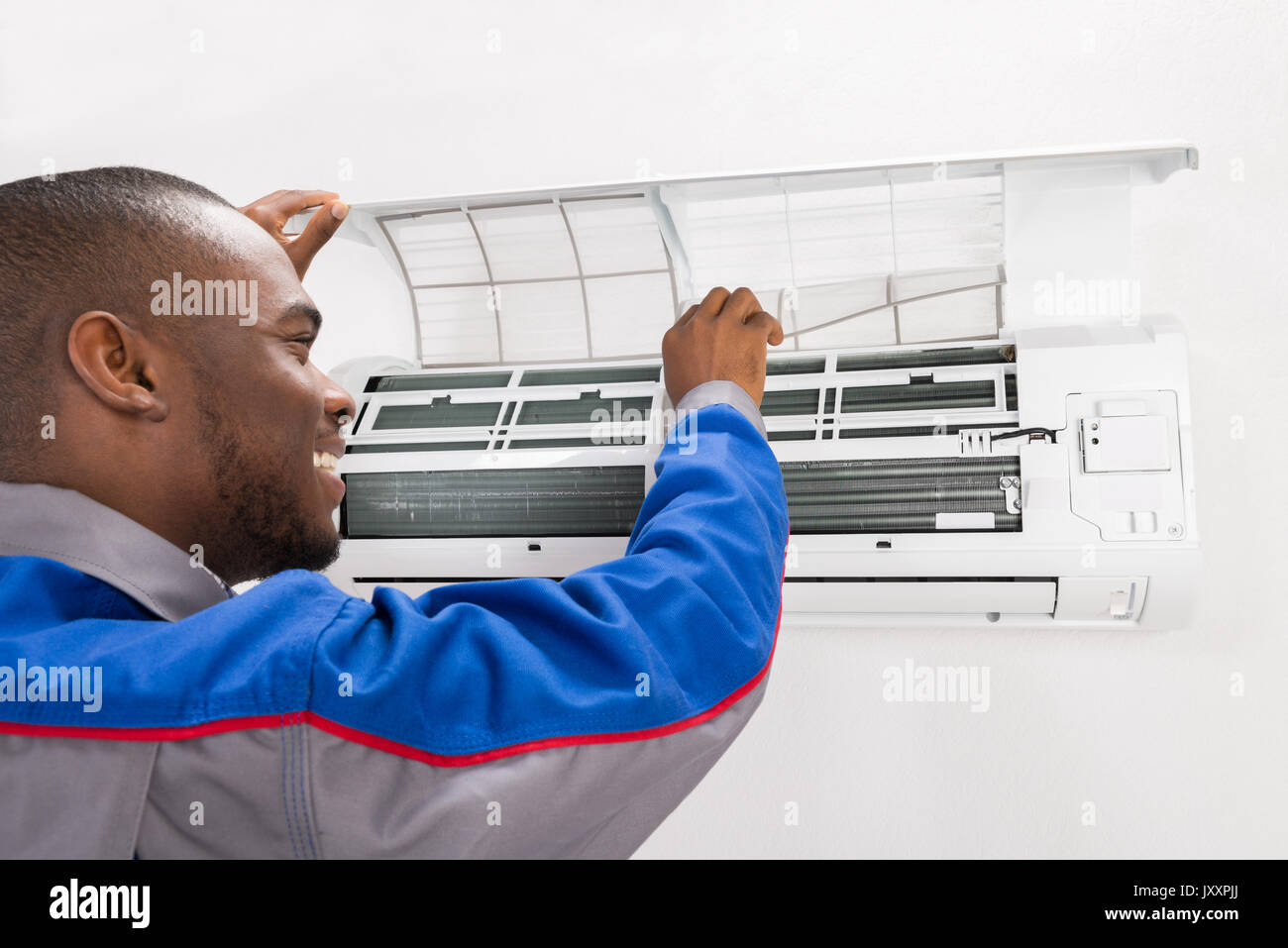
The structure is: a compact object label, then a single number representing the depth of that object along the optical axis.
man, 0.58
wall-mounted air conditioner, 1.11
